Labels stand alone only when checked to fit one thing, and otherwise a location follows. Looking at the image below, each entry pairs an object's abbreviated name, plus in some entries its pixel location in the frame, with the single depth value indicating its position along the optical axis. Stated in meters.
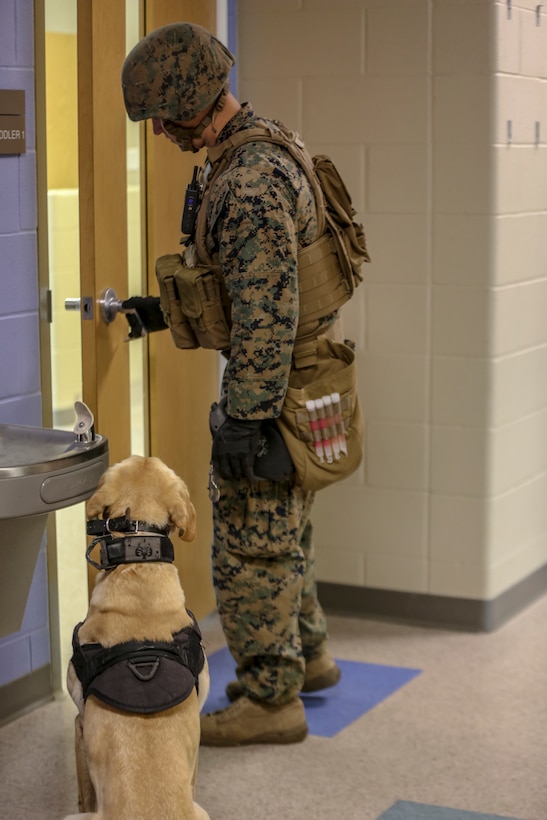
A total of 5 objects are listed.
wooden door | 4.88
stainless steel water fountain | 3.97
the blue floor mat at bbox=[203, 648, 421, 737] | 5.45
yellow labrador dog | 3.49
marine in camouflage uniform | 4.62
